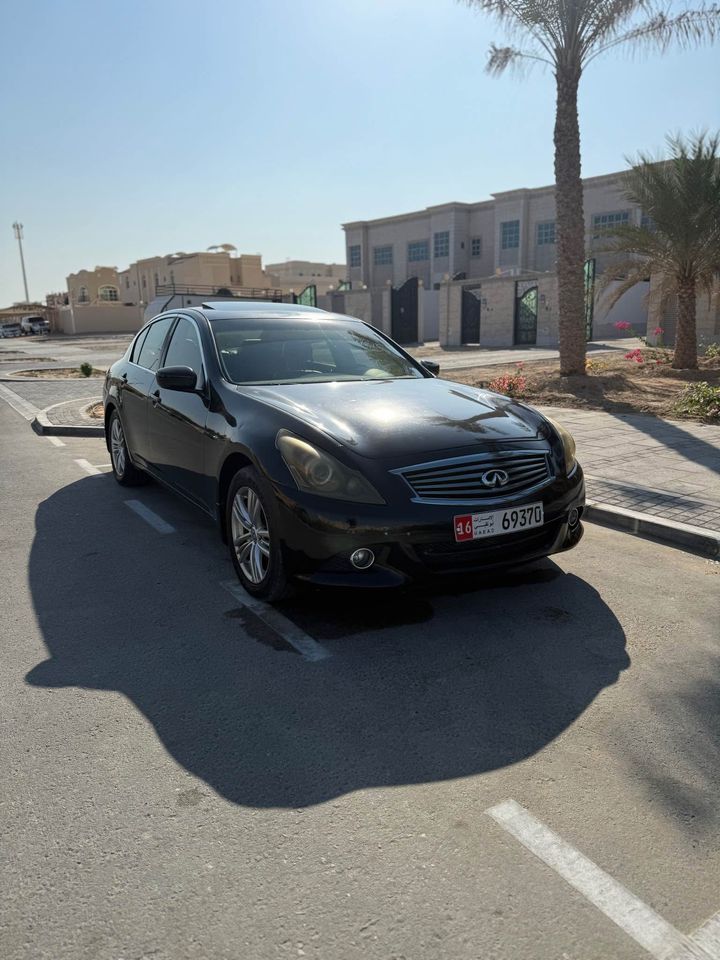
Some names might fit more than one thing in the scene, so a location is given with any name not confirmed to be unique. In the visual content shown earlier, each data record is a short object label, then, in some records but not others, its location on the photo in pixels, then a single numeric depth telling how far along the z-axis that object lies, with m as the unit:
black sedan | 3.60
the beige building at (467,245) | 36.75
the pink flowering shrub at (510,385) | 12.67
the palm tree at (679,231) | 13.73
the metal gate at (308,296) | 42.34
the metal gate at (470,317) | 32.19
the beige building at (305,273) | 96.99
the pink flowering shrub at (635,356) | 16.57
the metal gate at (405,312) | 36.47
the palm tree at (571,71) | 12.70
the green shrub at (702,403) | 9.82
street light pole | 116.94
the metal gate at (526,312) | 29.05
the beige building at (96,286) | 87.69
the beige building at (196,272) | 70.88
